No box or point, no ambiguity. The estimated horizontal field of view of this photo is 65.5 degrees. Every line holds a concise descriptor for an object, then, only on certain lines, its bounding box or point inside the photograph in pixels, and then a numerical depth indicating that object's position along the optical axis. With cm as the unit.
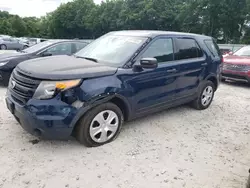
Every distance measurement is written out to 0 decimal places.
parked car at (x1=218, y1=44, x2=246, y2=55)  1109
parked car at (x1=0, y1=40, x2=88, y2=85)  487
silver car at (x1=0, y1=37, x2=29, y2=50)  1611
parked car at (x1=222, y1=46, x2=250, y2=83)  628
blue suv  243
